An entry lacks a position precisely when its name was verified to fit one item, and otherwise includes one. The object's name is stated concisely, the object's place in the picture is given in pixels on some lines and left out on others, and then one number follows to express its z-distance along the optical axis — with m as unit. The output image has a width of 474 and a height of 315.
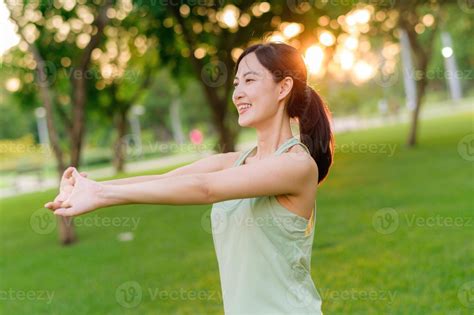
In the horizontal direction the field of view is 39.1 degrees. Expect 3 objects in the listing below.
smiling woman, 2.03
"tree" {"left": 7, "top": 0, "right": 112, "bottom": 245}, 11.34
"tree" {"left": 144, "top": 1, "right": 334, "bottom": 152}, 14.66
